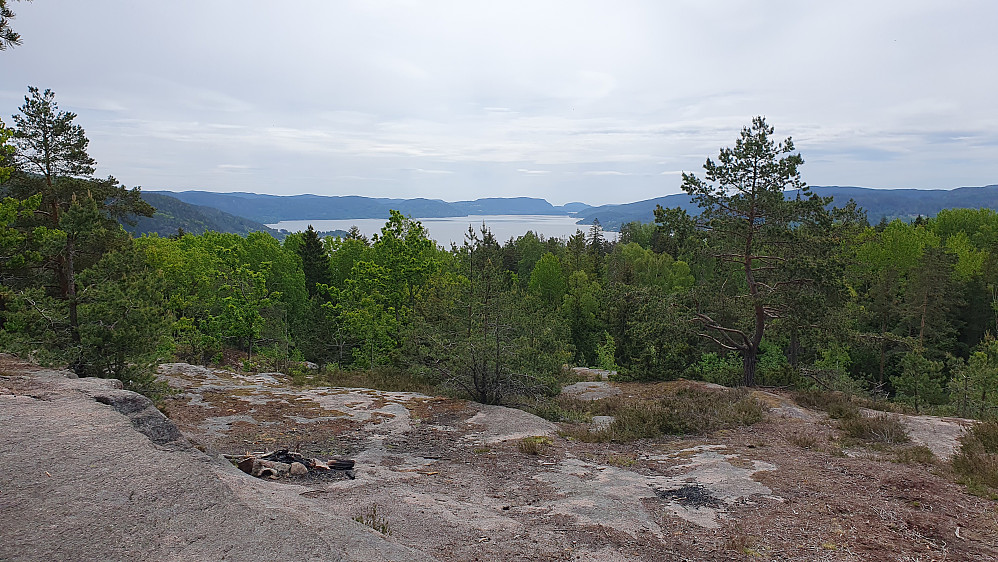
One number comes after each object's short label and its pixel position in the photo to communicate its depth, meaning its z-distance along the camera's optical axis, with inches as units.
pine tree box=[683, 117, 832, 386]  662.5
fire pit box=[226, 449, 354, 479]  297.1
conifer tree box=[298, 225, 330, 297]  1884.8
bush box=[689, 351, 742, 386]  778.7
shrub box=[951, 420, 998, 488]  309.9
